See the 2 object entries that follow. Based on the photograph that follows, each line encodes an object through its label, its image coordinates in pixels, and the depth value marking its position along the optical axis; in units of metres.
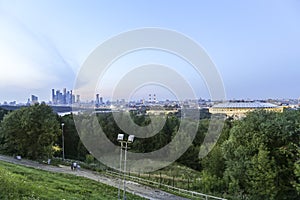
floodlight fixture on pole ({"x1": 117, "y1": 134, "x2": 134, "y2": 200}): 13.79
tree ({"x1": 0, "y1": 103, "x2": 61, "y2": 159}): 30.45
